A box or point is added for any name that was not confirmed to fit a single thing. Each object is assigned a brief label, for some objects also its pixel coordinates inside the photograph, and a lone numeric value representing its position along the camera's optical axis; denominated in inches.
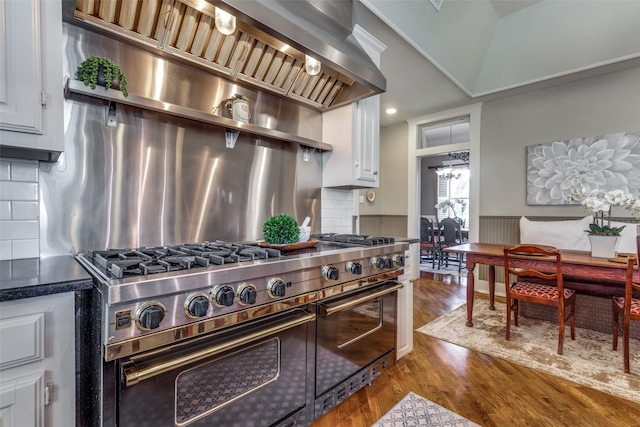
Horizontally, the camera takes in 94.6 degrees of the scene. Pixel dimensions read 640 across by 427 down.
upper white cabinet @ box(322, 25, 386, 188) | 94.1
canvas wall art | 128.5
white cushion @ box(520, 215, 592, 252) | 132.0
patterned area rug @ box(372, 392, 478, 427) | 62.3
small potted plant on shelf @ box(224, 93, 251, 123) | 74.6
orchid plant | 93.0
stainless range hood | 56.2
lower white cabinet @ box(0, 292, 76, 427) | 32.7
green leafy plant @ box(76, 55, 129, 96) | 51.0
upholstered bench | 109.7
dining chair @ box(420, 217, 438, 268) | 237.1
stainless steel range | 35.9
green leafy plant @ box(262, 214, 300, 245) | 64.9
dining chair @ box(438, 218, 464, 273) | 239.1
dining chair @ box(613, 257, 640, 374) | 80.4
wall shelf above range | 50.8
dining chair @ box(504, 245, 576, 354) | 93.1
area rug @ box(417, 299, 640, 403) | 79.8
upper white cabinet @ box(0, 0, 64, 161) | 40.5
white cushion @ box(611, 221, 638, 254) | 116.2
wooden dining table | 86.2
